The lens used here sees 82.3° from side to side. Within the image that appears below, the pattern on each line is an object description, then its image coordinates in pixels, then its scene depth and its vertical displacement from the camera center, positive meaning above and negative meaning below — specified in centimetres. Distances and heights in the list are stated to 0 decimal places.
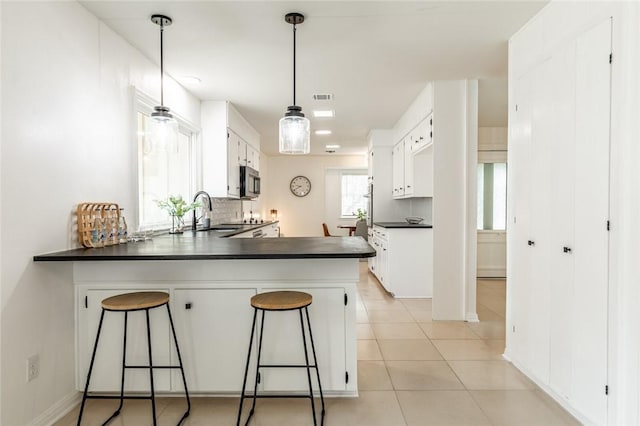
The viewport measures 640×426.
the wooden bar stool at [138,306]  197 -54
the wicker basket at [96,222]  234 -10
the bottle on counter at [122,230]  269 -17
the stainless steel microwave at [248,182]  521 +36
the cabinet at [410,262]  480 -72
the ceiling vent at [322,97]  428 +132
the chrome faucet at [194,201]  404 +4
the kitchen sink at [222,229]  419 -26
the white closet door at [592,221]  190 -8
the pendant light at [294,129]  254 +54
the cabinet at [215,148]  455 +73
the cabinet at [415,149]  413 +76
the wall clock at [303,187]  904 +49
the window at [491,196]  624 +19
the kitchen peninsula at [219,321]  231 -72
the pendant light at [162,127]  258 +57
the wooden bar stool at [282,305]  199 -54
